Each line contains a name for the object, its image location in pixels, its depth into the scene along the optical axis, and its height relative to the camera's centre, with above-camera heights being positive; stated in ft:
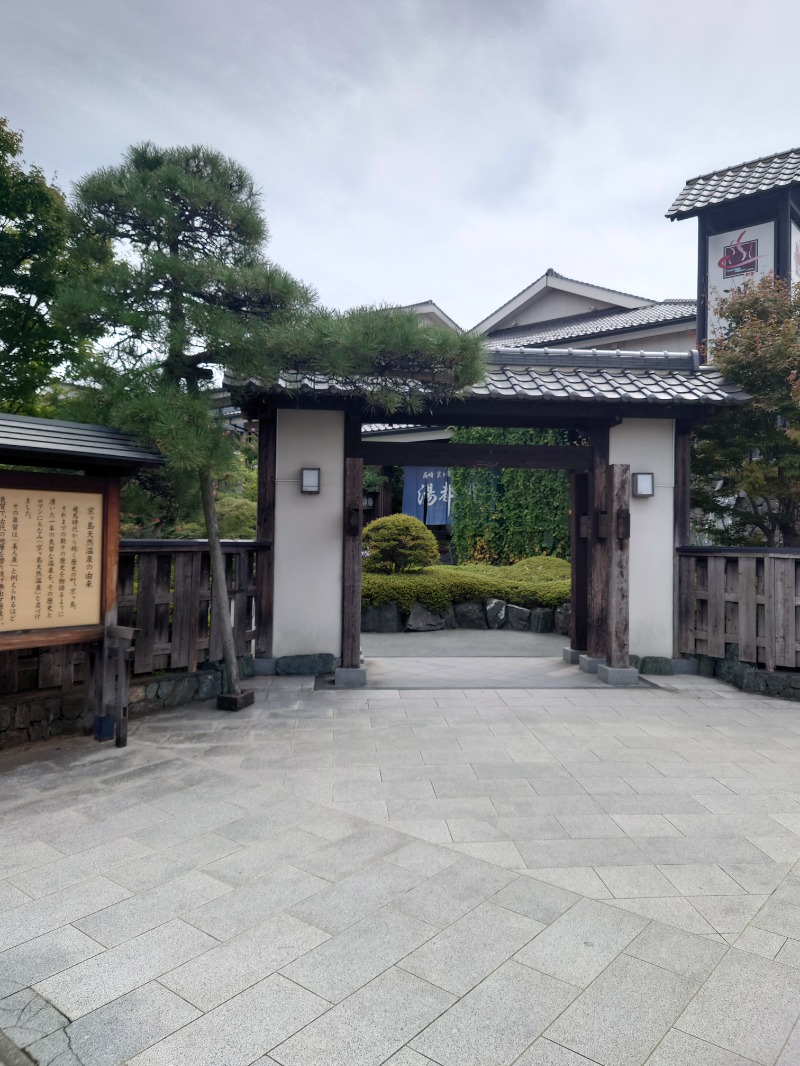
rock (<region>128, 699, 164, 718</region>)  19.21 -4.99
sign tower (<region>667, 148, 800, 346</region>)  36.04 +18.90
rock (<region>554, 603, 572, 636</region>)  39.70 -4.36
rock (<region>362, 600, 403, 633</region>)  40.45 -4.59
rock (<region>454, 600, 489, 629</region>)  41.93 -4.46
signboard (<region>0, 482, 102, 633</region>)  14.65 -0.44
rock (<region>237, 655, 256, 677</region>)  23.70 -4.51
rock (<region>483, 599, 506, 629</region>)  41.78 -4.30
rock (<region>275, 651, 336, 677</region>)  24.38 -4.52
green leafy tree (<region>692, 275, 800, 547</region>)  25.30 +4.86
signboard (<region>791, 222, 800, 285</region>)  36.32 +16.86
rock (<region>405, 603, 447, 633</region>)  40.68 -4.73
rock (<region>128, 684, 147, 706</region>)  19.19 -4.53
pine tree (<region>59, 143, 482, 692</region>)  16.52 +6.24
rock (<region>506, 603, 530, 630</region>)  41.19 -4.46
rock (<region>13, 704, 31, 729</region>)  15.98 -4.39
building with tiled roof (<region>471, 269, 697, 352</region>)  49.16 +21.07
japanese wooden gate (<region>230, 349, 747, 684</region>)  23.85 +2.66
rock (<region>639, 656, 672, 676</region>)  25.84 -4.61
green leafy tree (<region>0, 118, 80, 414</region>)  21.66 +9.00
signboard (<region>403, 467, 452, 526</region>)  63.26 +5.09
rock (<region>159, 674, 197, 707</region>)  20.24 -4.71
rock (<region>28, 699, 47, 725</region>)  16.29 -4.31
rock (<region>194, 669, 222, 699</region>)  21.06 -4.66
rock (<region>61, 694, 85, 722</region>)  16.98 -4.41
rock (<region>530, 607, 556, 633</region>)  40.47 -4.54
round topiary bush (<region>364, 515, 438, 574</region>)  42.57 +0.19
